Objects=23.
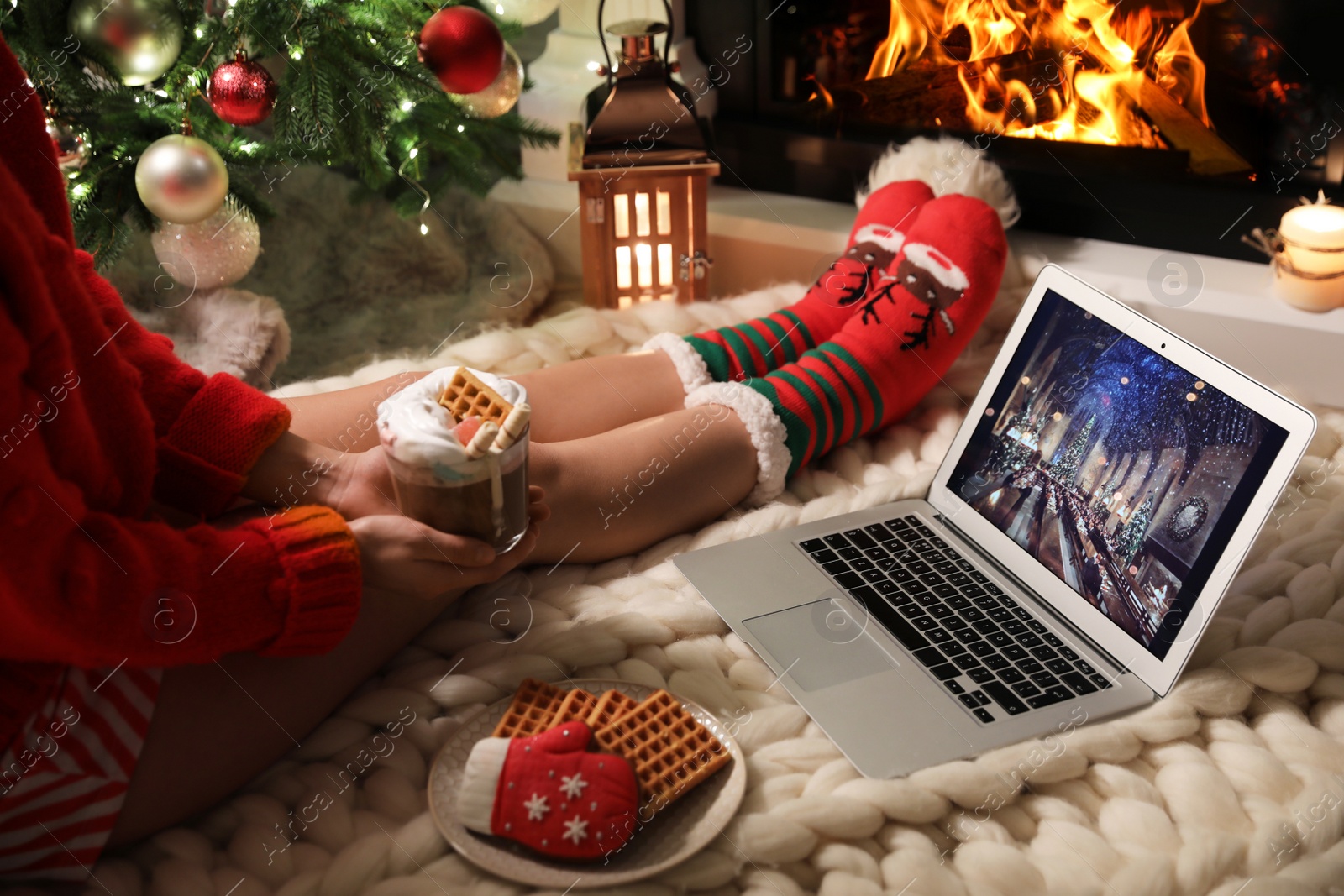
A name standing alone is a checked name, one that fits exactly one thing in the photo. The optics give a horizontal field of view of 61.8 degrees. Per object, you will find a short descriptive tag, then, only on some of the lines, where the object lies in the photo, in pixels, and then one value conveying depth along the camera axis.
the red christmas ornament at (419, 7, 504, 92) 1.18
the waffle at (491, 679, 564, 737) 0.75
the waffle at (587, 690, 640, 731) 0.75
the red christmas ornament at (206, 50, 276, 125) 1.15
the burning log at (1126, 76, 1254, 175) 1.30
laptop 0.77
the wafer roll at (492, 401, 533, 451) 0.68
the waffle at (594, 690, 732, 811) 0.71
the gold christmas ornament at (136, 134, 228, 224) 1.11
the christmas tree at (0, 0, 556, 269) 1.12
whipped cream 0.68
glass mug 0.69
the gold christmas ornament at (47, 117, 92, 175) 1.16
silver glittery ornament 1.23
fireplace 1.23
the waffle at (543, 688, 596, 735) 0.76
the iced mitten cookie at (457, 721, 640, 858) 0.67
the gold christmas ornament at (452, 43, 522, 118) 1.28
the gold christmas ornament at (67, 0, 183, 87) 1.08
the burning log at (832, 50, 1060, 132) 1.40
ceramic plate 0.67
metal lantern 1.29
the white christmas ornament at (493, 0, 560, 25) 1.38
